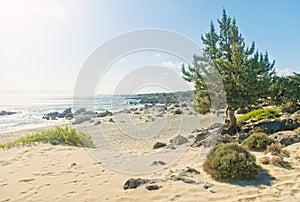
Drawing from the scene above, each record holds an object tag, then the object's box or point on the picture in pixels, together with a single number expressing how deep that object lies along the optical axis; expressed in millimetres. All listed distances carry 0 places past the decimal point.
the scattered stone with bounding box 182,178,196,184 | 6215
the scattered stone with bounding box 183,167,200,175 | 7098
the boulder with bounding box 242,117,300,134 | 13597
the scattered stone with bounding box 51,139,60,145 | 13185
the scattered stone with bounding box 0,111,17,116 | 45016
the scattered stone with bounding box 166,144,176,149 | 13038
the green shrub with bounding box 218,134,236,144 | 11922
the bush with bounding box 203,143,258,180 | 6309
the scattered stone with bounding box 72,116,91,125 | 32362
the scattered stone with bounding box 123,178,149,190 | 6223
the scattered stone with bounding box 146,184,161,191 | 5949
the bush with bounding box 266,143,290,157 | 8250
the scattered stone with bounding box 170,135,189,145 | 14184
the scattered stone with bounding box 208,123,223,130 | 17219
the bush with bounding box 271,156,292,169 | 7189
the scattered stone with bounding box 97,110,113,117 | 40488
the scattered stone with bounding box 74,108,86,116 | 42238
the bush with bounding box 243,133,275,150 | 9749
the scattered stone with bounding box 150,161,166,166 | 9047
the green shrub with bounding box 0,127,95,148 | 13638
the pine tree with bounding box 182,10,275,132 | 13628
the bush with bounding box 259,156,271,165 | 7465
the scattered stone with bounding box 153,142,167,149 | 14020
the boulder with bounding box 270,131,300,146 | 10131
